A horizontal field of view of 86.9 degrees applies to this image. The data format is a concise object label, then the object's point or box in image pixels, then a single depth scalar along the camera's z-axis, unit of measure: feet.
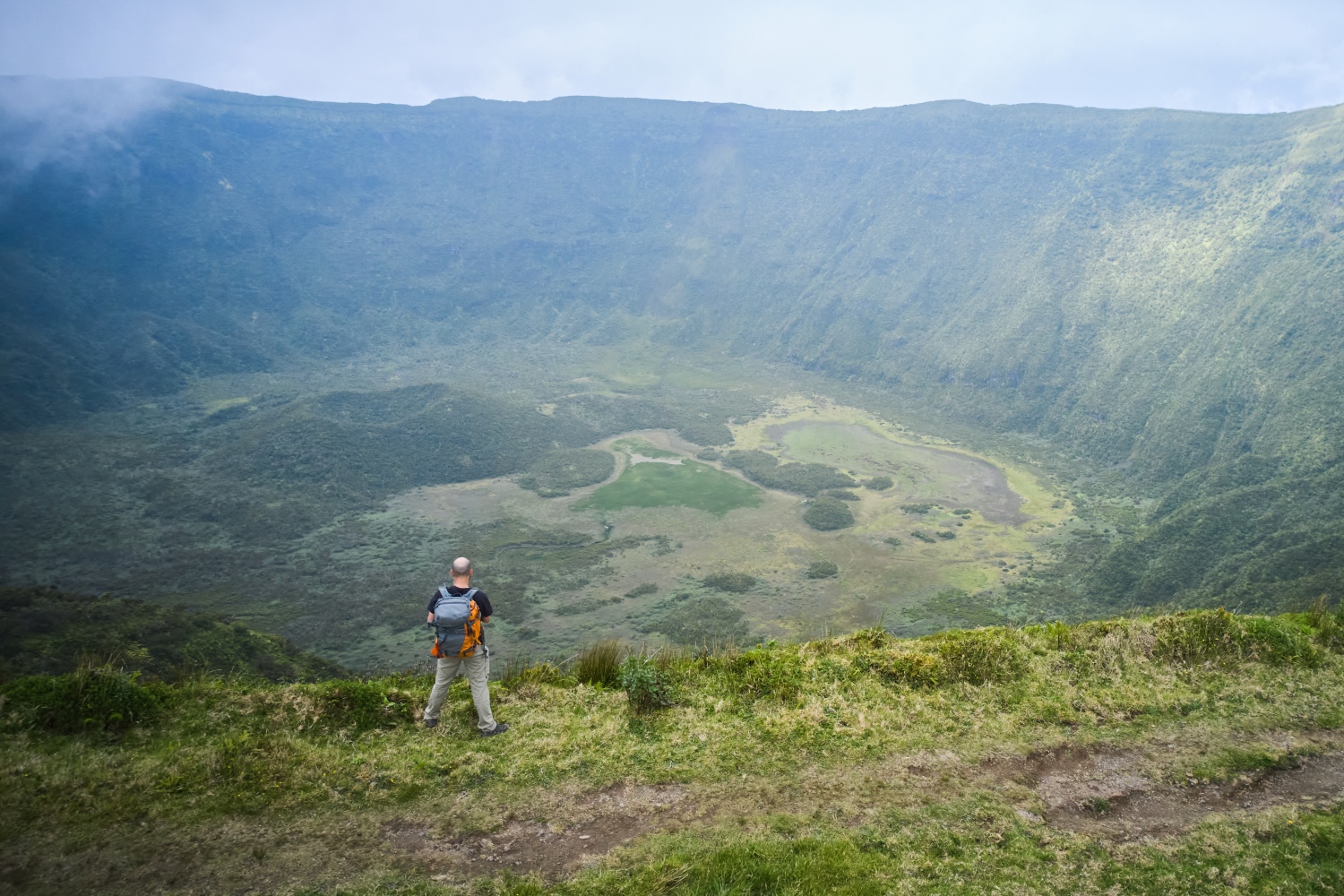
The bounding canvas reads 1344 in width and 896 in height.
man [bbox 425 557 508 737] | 27.04
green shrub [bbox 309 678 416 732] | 27.61
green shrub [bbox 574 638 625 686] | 32.89
